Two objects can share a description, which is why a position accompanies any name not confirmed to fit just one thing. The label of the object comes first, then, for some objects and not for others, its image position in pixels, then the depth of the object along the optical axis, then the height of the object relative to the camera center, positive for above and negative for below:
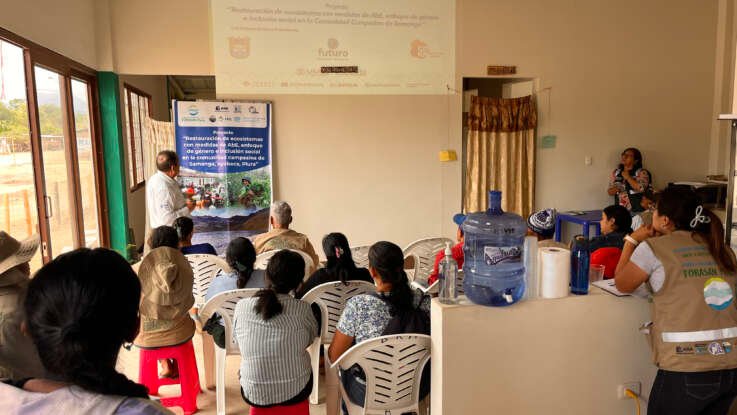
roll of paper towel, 1.80 -0.47
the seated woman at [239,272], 2.53 -0.63
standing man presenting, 4.00 -0.31
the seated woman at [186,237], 3.08 -0.52
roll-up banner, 4.87 -0.13
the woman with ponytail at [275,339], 1.87 -0.72
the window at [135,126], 5.62 +0.35
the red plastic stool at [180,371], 2.46 -1.11
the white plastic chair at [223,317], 2.33 -0.79
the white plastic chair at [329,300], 2.43 -0.75
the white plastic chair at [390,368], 1.80 -0.82
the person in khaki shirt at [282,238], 3.16 -0.56
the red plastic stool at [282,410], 1.93 -1.02
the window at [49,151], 3.04 +0.04
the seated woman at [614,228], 2.85 -0.48
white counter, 1.80 -0.81
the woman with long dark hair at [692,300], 1.75 -0.56
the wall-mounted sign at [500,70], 5.25 +0.83
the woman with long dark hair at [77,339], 0.86 -0.32
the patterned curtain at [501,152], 5.41 -0.05
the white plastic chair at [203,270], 3.01 -0.72
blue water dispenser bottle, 1.78 -0.47
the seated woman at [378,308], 1.88 -0.61
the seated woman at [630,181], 5.29 -0.39
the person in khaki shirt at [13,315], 1.46 -0.49
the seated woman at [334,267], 2.55 -0.61
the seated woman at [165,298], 2.31 -0.69
